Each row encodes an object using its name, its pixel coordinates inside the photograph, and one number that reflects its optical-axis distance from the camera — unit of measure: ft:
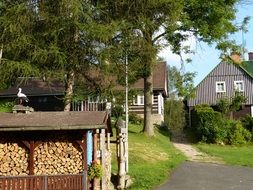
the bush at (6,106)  63.17
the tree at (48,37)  41.48
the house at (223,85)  90.07
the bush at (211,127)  64.31
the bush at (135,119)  75.57
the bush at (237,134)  64.26
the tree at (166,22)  44.32
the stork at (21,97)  39.79
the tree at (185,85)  58.00
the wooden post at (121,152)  32.44
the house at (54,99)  77.23
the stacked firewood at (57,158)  28.03
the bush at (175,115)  90.07
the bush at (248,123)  67.44
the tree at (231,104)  79.11
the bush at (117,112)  67.67
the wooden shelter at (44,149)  27.72
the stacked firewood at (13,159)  27.93
